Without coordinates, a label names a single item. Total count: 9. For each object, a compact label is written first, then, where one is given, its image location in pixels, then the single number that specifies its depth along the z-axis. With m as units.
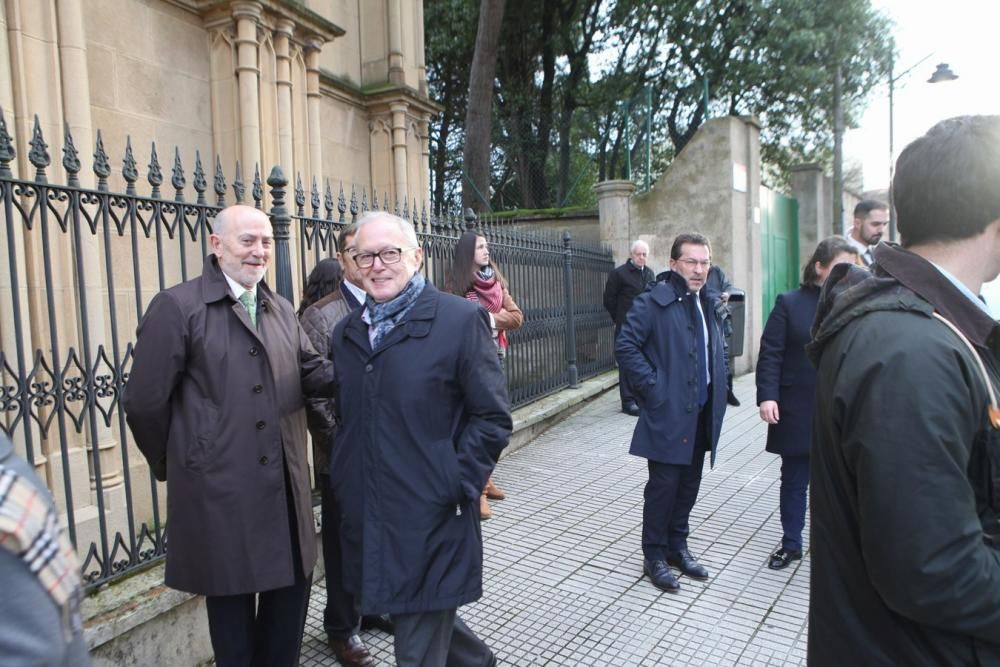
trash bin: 8.43
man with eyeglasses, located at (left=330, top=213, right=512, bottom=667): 2.19
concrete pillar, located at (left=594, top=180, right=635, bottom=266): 10.18
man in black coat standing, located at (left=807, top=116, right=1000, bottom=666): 1.15
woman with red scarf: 4.79
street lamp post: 14.68
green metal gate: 11.99
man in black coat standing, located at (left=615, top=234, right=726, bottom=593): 3.63
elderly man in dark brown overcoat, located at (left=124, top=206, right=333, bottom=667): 2.30
